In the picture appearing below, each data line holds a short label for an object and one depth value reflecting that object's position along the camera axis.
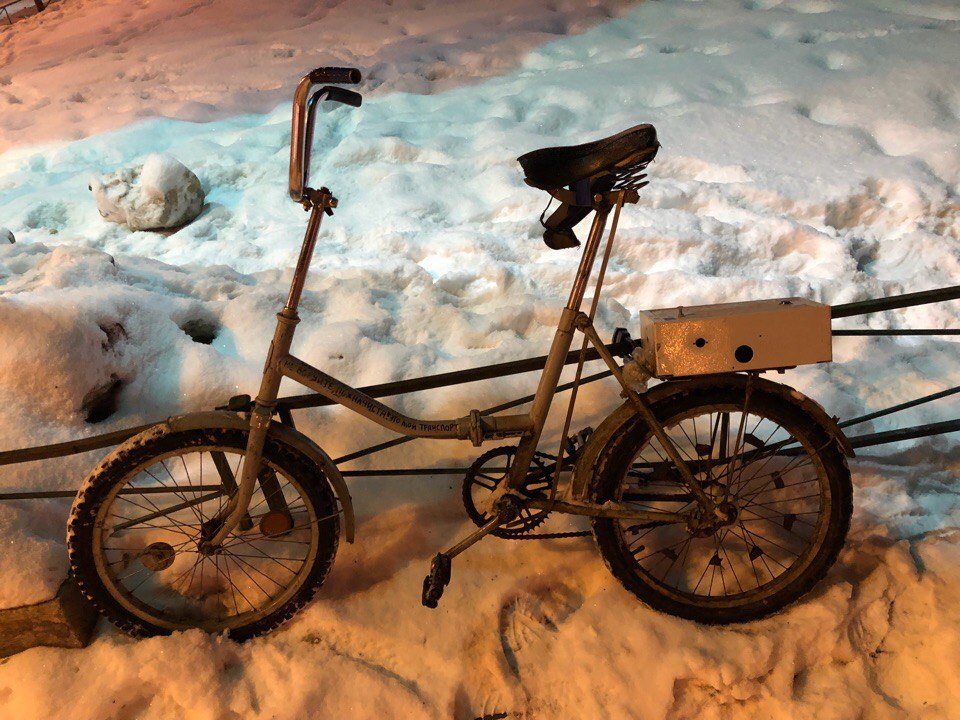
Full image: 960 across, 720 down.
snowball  4.68
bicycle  1.84
